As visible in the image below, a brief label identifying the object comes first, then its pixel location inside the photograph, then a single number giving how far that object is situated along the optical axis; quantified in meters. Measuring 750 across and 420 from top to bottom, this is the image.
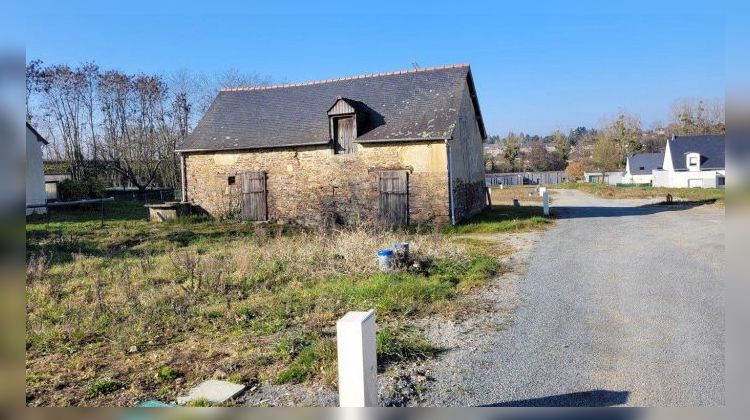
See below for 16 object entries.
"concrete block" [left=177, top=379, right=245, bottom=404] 4.70
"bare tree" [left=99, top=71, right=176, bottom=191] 37.03
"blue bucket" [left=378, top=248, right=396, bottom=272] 9.85
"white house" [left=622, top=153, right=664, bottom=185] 60.88
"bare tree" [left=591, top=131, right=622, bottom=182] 66.19
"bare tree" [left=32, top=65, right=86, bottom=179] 32.41
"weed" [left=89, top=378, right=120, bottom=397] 5.05
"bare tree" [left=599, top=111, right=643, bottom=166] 68.12
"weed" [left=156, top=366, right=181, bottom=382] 5.31
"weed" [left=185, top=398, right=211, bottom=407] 4.50
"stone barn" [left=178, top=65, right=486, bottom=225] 18.86
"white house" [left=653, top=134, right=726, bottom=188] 45.41
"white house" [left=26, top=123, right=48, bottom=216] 21.27
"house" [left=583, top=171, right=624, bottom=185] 66.06
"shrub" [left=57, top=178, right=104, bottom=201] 27.16
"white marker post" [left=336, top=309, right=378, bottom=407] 3.27
